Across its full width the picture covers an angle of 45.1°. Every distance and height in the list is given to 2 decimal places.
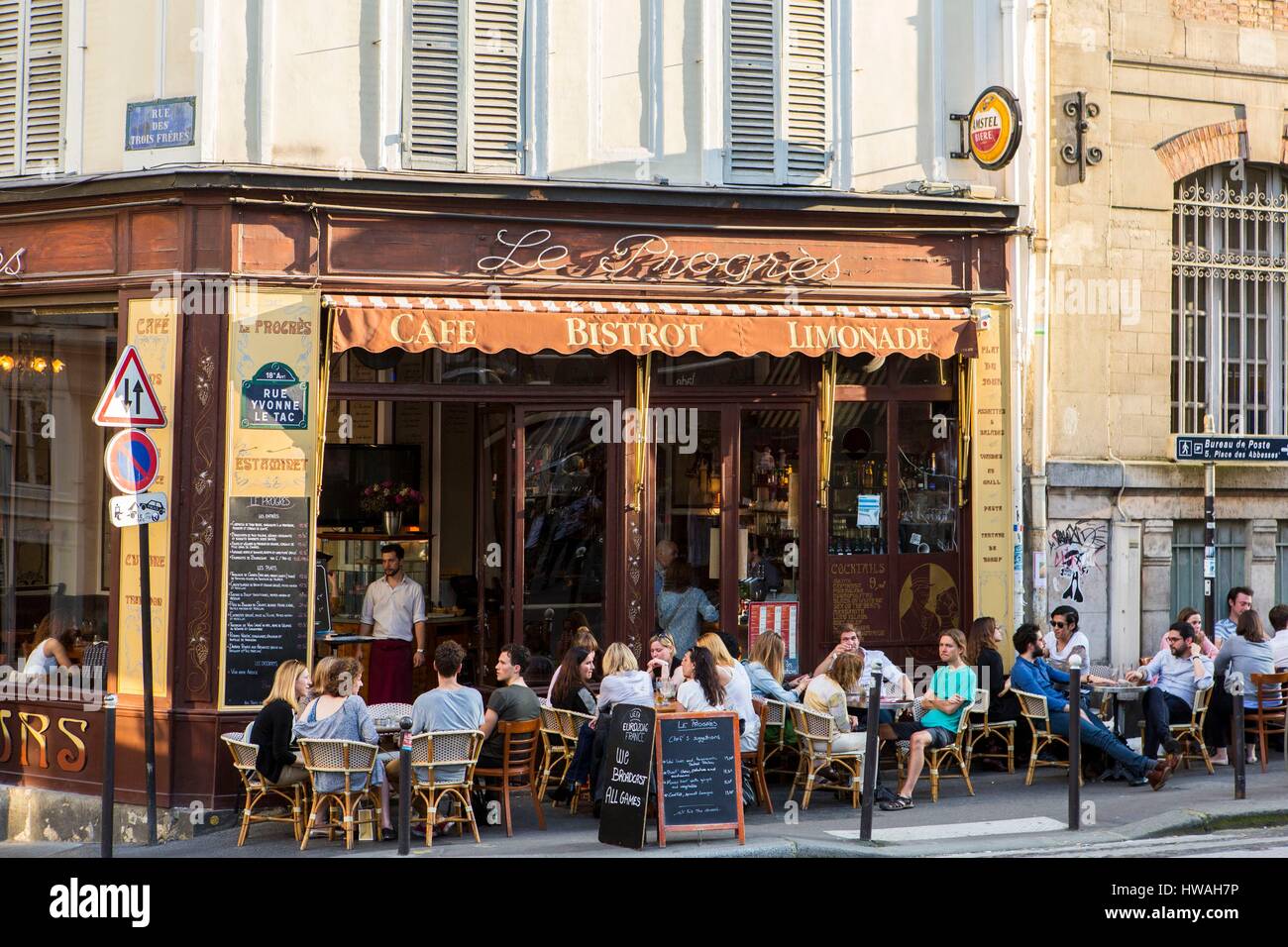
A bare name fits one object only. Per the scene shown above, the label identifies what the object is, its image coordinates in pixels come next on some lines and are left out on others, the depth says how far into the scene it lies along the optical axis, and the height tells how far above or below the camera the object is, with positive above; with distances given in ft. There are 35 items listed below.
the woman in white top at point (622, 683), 39.73 -4.72
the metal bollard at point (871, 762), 35.45 -6.04
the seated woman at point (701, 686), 38.06 -4.63
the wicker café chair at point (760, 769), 40.32 -7.06
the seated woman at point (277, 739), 37.22 -5.80
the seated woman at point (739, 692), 39.19 -4.90
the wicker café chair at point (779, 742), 41.70 -6.62
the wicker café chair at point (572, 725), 40.98 -6.01
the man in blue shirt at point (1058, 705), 43.04 -5.79
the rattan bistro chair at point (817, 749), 40.32 -6.54
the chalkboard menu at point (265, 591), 41.57 -2.52
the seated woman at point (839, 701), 40.47 -5.34
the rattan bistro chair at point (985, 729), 42.96 -6.63
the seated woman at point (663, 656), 42.04 -4.31
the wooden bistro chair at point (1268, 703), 45.78 -6.03
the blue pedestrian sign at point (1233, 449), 51.52 +1.70
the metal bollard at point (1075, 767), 36.94 -6.35
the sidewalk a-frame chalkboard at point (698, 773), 35.94 -6.40
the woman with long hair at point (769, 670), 42.04 -4.70
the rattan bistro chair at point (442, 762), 36.76 -6.27
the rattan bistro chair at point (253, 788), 37.70 -7.05
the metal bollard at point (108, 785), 35.94 -6.67
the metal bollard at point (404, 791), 34.27 -6.50
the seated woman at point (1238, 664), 45.78 -4.86
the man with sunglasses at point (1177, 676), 44.65 -5.12
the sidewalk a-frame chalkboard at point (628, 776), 35.60 -6.42
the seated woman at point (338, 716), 36.78 -5.22
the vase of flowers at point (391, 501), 51.19 -0.11
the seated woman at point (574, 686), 41.45 -5.05
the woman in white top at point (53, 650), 44.32 -4.39
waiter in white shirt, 47.03 -3.91
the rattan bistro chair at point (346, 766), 36.47 -6.32
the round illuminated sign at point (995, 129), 45.93 +11.16
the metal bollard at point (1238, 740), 39.42 -6.12
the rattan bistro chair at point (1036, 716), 43.37 -6.10
